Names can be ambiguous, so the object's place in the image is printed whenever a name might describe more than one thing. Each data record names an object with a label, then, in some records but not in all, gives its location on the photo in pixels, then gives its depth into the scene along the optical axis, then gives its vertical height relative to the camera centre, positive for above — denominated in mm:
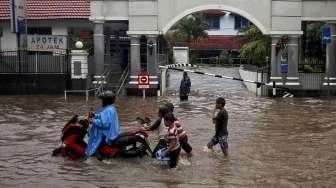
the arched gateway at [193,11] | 28156 +2071
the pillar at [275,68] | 28453 -310
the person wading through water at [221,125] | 12430 -1319
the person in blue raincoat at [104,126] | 11453 -1210
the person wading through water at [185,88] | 25922 -1128
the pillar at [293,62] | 28297 -31
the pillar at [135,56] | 28625 +284
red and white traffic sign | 27219 -902
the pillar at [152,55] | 28531 +329
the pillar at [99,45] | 28703 +792
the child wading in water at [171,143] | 11031 -1484
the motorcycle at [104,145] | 11711 -1617
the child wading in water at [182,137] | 11885 -1523
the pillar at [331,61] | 28906 -15
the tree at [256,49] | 44312 +943
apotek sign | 29344 +988
